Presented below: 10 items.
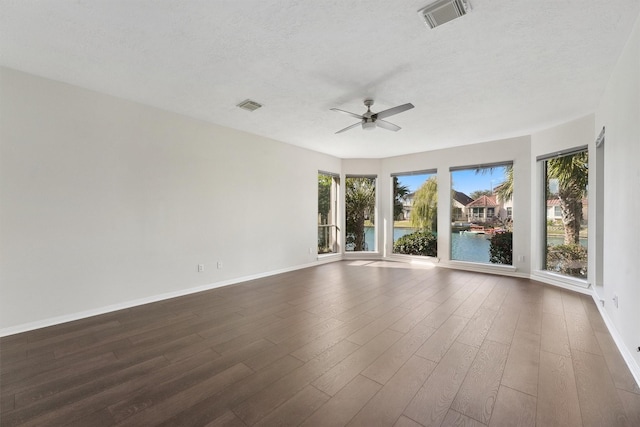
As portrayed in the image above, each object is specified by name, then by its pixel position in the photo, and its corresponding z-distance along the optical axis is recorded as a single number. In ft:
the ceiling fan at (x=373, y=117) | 10.82
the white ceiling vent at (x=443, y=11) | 6.17
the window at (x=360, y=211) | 23.98
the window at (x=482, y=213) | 17.98
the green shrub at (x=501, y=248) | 17.89
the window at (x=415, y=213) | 21.25
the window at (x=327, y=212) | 22.49
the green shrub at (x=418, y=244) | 21.27
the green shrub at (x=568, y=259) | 13.84
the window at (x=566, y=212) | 13.71
